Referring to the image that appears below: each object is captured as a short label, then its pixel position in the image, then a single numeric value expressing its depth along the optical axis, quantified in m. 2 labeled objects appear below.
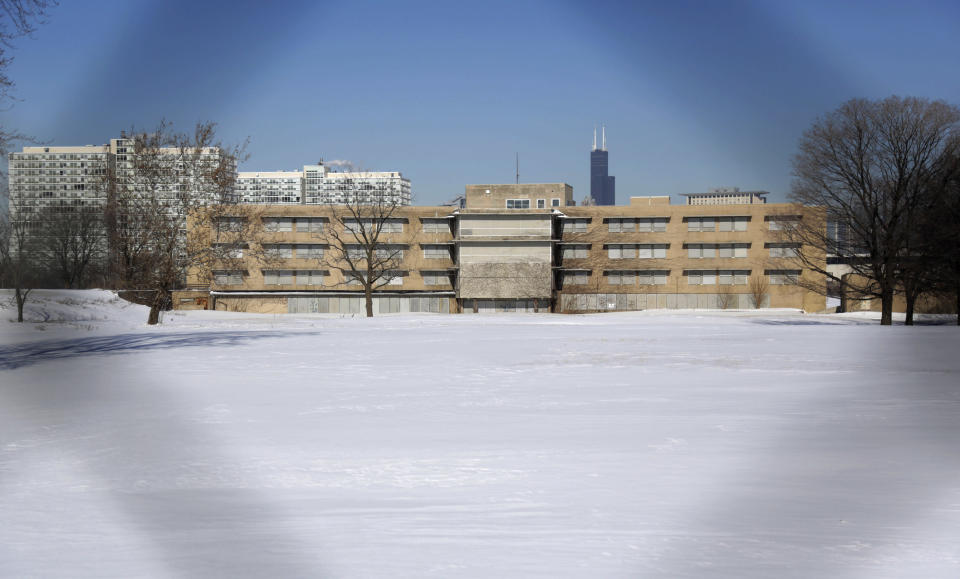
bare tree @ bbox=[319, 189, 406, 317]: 107.38
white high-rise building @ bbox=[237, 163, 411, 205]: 99.00
